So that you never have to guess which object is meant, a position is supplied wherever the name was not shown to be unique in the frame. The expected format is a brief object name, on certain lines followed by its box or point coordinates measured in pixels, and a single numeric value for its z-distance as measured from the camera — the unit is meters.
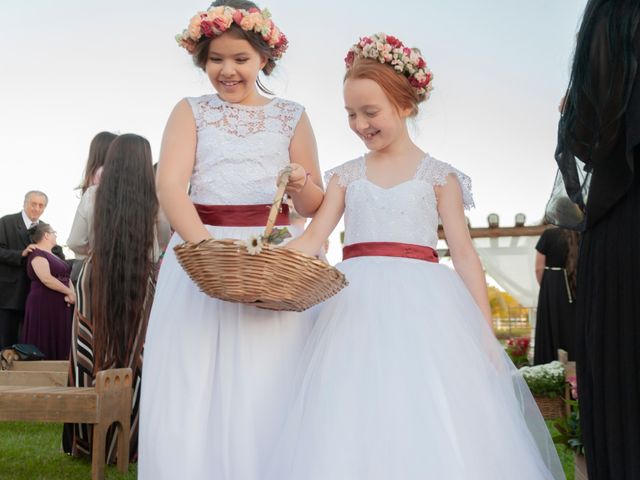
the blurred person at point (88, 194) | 5.43
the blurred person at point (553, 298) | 9.21
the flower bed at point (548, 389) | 6.79
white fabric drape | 14.13
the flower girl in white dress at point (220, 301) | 2.82
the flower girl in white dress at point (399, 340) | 2.60
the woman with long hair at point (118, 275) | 5.08
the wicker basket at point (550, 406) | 6.83
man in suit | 8.66
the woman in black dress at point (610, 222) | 2.37
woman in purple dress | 8.23
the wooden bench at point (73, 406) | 4.39
